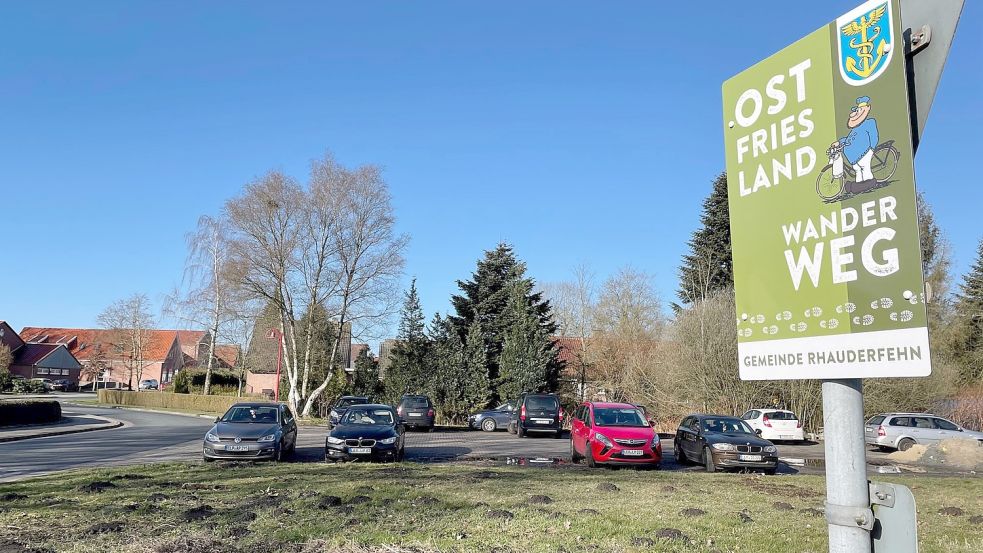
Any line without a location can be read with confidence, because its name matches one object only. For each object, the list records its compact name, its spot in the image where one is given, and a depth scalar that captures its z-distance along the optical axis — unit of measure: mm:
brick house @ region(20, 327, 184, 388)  79375
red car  15359
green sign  2430
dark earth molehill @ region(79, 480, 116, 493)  10258
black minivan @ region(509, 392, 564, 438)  27828
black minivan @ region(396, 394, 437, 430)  31188
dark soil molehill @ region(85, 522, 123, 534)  7210
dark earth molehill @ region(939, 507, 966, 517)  9030
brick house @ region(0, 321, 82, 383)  87125
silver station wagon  22734
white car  26516
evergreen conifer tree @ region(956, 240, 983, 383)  35188
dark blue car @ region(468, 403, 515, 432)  32719
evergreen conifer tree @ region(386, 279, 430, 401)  42469
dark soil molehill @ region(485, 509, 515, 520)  7809
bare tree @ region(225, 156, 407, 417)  36344
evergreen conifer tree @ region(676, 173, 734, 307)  40503
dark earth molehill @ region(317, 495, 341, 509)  8634
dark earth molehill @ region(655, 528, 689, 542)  6848
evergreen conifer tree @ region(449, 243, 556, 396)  43969
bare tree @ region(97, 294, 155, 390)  64938
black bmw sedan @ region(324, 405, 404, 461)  15750
